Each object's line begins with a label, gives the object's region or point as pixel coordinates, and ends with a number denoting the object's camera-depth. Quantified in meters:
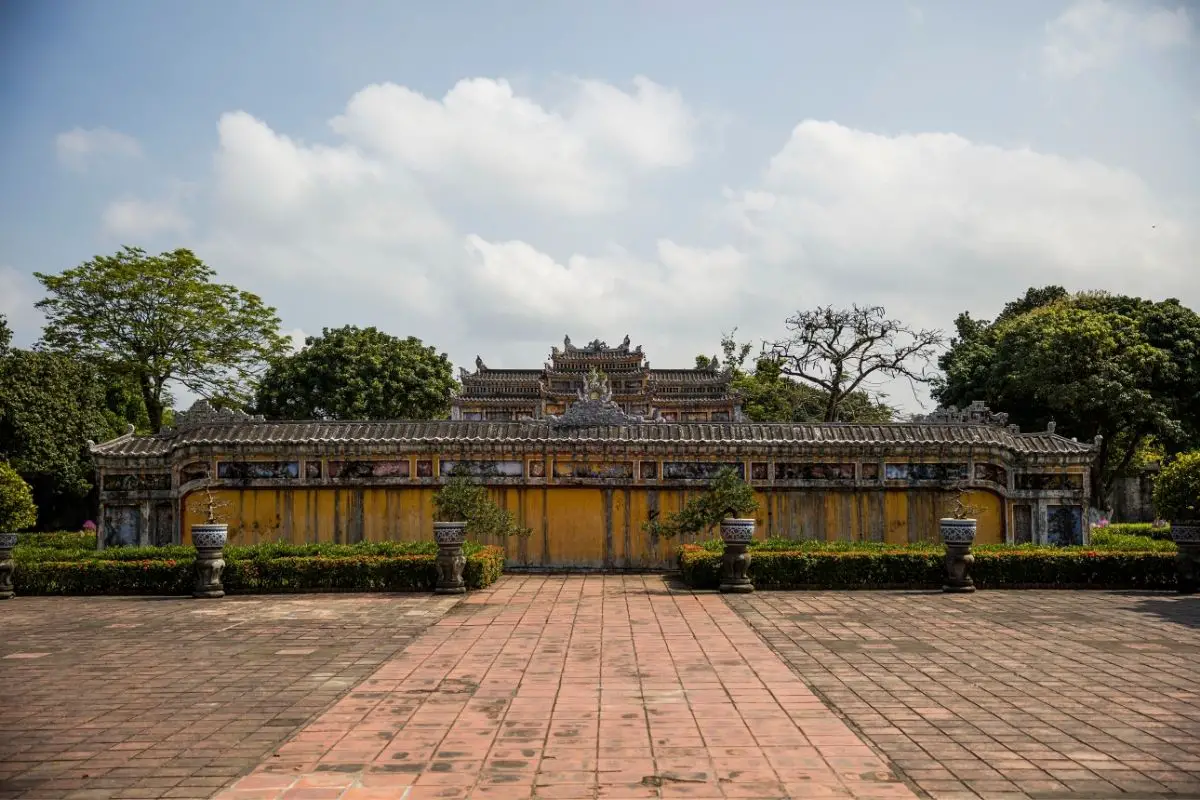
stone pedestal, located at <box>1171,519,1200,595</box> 14.26
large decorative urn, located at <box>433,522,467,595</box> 14.13
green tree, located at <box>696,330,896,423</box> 41.28
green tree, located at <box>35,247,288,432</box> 31.91
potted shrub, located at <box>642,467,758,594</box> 16.78
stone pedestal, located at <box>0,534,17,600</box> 14.12
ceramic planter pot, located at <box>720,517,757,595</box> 14.18
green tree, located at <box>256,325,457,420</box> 39.00
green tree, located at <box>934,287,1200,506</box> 28.05
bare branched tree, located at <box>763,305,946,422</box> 29.73
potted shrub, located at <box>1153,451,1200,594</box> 14.29
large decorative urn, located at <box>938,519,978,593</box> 14.25
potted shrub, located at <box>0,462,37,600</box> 14.27
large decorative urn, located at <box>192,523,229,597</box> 14.17
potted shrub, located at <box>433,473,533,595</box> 16.66
